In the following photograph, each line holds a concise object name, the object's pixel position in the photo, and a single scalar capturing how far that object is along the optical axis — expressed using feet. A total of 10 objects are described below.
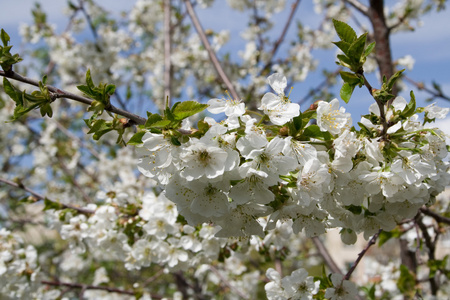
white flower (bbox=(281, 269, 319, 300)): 1.54
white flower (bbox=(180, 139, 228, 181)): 1.21
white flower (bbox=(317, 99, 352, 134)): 1.29
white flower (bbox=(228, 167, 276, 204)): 1.25
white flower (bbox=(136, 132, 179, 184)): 1.25
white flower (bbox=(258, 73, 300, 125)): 1.27
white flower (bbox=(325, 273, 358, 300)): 1.53
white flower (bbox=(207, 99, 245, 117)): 1.27
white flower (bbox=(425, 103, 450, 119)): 1.38
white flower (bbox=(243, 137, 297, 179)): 1.23
